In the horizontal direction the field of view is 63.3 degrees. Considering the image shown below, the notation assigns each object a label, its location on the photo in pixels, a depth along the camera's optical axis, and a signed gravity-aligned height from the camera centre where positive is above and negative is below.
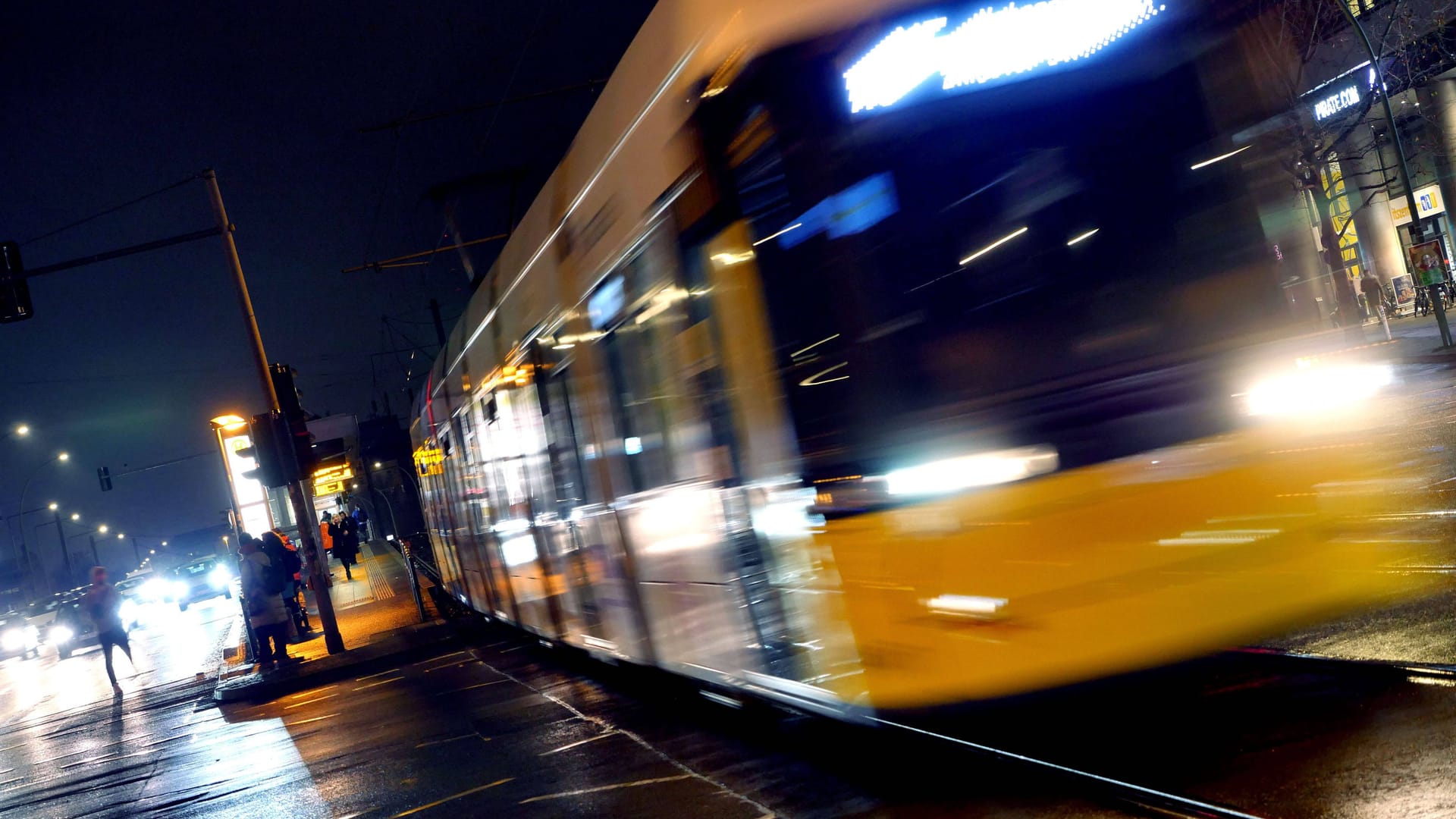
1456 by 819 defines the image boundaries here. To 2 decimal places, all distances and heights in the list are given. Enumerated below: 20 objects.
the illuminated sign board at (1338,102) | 28.22 +4.14
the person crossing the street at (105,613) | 19.62 -0.57
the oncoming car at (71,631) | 37.44 -1.42
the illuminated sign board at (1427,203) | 37.84 +1.43
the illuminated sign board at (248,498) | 28.50 +1.06
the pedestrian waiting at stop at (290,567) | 18.81 -0.59
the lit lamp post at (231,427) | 27.81 +2.78
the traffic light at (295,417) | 17.31 +1.63
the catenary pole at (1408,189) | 21.25 +1.19
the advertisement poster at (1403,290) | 36.94 -1.12
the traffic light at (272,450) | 17.14 +1.21
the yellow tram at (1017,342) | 4.50 +0.03
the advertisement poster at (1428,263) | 22.50 -0.30
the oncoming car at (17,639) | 41.22 -1.33
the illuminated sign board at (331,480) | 42.59 +1.59
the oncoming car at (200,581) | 53.91 -1.24
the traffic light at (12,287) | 14.96 +3.93
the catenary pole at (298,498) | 17.12 +0.47
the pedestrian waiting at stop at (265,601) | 17.56 -0.91
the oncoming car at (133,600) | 45.31 -1.35
